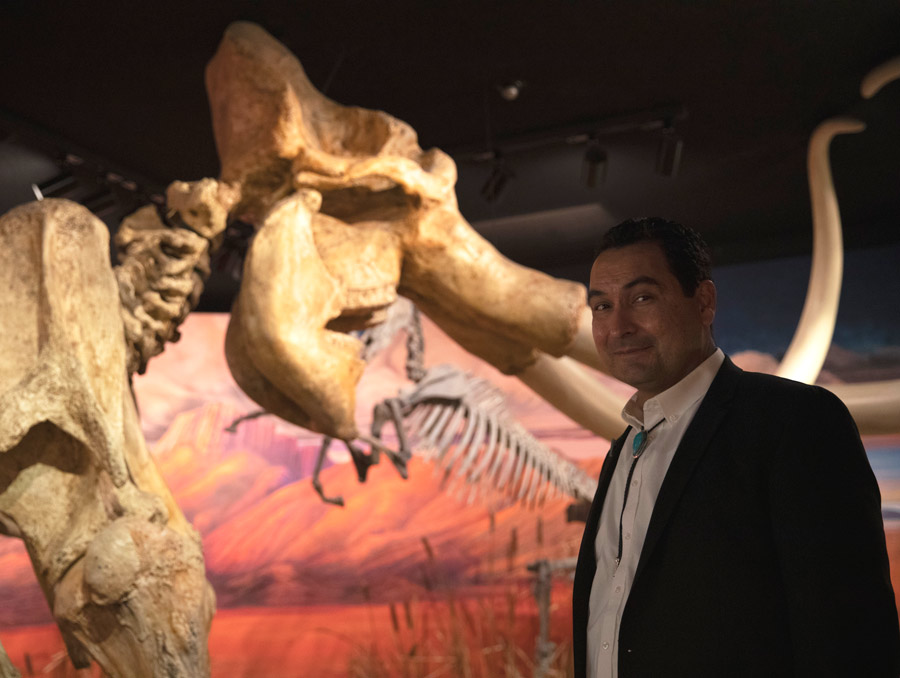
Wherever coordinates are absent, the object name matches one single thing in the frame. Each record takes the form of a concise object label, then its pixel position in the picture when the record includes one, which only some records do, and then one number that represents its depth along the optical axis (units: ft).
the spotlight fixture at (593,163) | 11.07
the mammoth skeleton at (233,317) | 5.23
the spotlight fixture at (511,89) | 9.81
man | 2.72
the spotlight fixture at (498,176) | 11.48
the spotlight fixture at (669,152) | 10.72
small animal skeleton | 14.55
